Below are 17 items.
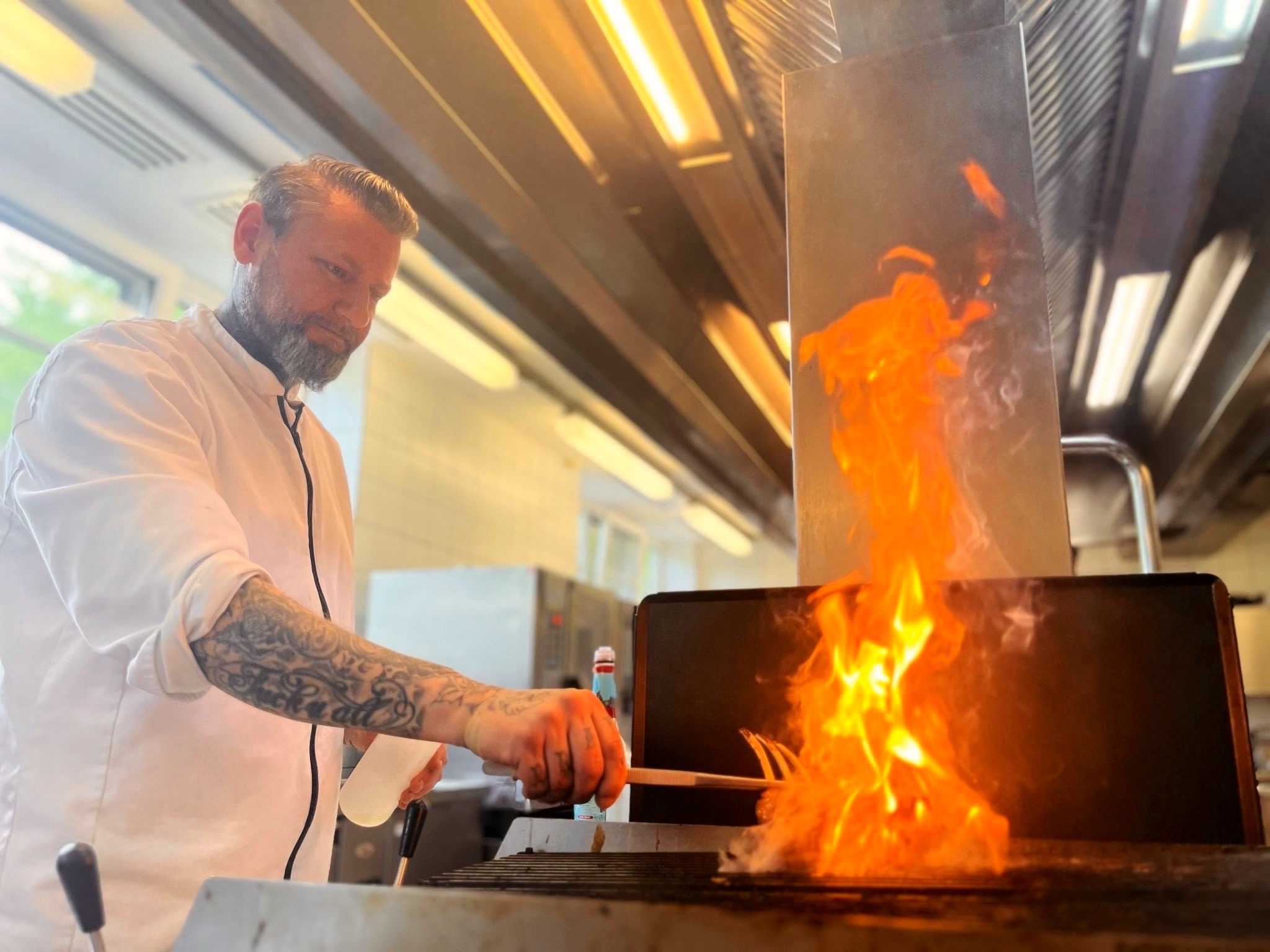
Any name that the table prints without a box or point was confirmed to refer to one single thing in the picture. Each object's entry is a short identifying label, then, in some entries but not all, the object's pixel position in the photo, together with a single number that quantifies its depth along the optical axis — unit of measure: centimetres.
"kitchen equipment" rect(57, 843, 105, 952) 72
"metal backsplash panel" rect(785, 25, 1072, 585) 152
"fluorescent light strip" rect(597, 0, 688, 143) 184
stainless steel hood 176
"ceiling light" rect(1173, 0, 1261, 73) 189
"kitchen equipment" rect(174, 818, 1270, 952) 58
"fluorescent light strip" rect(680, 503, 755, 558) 674
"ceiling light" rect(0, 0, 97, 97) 226
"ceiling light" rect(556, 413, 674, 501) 487
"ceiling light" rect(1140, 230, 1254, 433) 295
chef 94
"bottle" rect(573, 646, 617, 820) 183
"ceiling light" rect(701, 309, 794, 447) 313
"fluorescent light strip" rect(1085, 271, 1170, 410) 308
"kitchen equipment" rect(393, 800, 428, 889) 112
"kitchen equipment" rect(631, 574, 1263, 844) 125
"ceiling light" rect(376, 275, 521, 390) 346
